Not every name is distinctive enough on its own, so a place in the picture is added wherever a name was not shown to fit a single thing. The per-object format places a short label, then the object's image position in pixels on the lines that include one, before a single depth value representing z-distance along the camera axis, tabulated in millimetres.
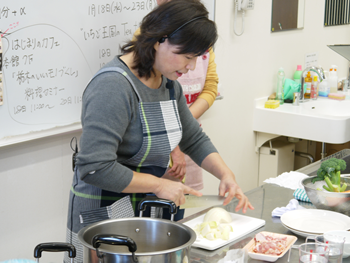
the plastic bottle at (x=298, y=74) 4982
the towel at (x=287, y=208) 2453
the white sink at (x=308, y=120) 4025
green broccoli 2462
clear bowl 2409
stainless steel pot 1925
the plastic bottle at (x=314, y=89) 4856
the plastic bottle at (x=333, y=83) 5136
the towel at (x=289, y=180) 2765
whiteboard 2746
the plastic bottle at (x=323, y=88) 5047
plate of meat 2119
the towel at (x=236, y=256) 2030
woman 2231
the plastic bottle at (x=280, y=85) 4758
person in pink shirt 3323
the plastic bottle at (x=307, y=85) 4857
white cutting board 2204
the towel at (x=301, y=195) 2587
